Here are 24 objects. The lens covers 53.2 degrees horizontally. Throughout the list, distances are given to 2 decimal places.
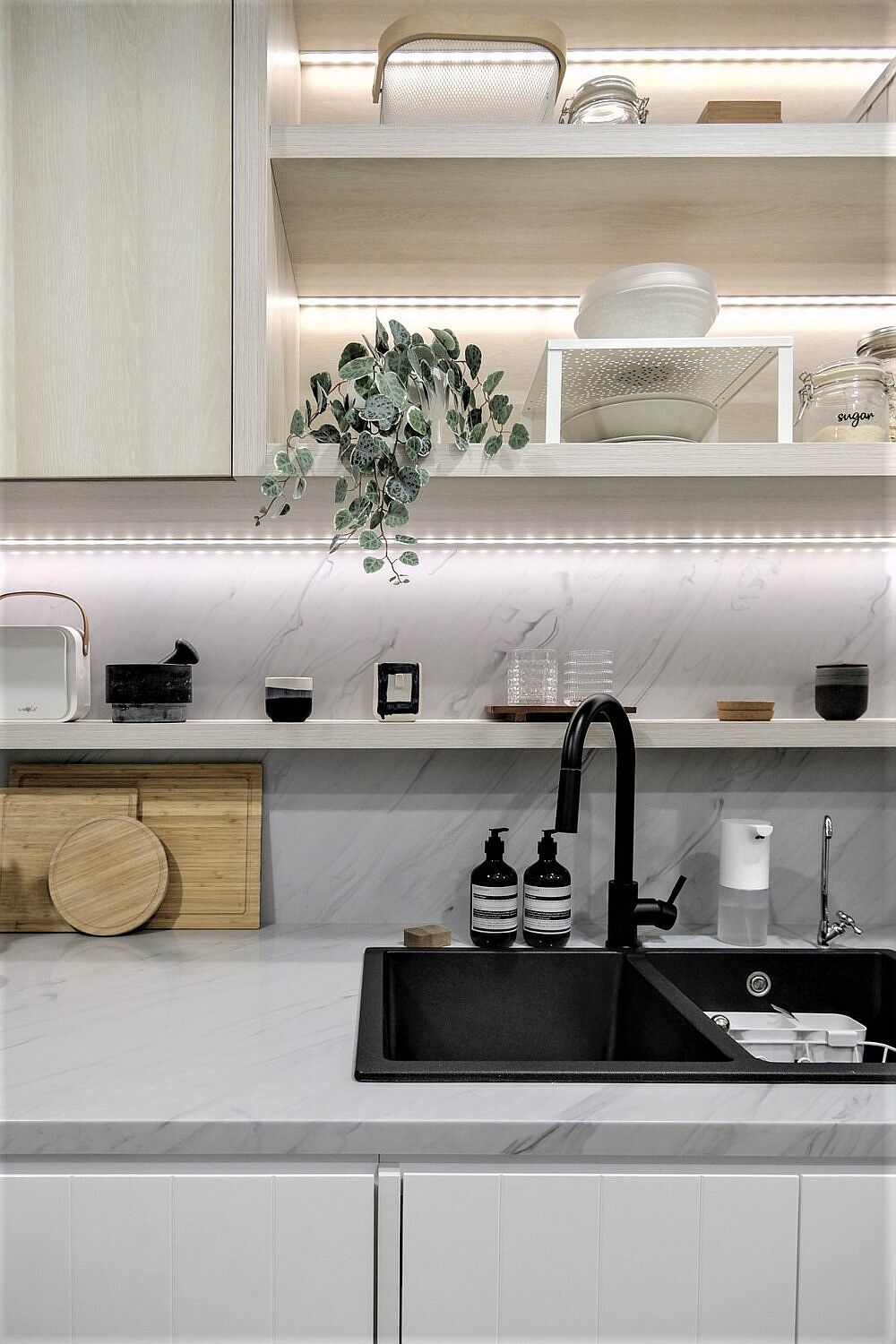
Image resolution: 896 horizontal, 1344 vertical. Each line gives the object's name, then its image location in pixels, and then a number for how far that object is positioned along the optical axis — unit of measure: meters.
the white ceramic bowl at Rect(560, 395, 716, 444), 1.28
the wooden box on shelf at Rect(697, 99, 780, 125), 1.34
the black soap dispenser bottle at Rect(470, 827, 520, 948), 1.39
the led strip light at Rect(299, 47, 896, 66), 1.57
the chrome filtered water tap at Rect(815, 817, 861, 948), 1.43
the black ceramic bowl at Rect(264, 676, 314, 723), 1.47
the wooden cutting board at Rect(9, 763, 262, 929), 1.51
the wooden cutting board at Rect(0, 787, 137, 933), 1.49
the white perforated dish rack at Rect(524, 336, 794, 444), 1.25
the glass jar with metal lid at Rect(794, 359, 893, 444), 1.30
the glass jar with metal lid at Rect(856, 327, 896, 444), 1.37
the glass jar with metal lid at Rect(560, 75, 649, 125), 1.32
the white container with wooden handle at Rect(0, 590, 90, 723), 1.49
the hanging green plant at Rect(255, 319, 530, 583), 1.21
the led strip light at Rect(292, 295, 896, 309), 1.58
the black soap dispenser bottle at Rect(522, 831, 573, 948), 1.39
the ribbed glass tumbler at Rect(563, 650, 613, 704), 1.53
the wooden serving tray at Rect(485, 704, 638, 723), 1.45
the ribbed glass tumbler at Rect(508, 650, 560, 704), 1.51
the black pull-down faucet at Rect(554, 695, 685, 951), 1.36
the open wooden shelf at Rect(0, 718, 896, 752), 1.39
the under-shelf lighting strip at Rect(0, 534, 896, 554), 1.58
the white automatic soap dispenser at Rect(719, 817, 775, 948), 1.41
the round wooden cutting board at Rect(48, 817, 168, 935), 1.46
